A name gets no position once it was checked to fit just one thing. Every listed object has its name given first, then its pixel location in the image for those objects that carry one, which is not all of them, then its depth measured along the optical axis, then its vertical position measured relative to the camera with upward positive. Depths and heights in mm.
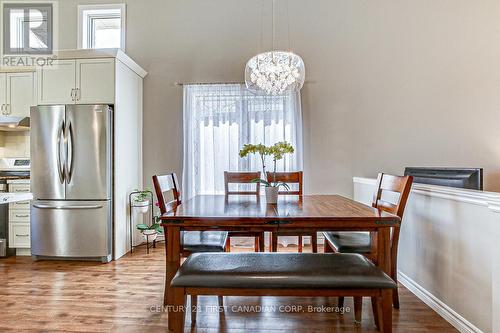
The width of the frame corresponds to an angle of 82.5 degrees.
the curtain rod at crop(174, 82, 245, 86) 3703 +1096
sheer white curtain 3586 +475
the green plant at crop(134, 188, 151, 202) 3395 -347
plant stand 3371 -613
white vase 2055 -199
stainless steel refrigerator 2973 -114
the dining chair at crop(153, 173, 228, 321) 1906 -521
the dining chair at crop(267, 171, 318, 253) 2510 -120
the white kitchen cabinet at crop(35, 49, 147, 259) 3064 +877
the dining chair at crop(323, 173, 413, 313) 1738 -514
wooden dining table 1477 -284
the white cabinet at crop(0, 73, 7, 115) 3318 +877
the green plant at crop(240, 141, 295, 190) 2049 +120
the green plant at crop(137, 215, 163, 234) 3306 -707
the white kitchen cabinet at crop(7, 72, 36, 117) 3285 +838
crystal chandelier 2459 +834
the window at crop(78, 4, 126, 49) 3832 +1933
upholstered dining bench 1289 -527
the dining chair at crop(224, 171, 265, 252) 2705 -111
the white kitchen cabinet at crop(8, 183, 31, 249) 3168 -640
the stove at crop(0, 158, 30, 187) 3145 -17
